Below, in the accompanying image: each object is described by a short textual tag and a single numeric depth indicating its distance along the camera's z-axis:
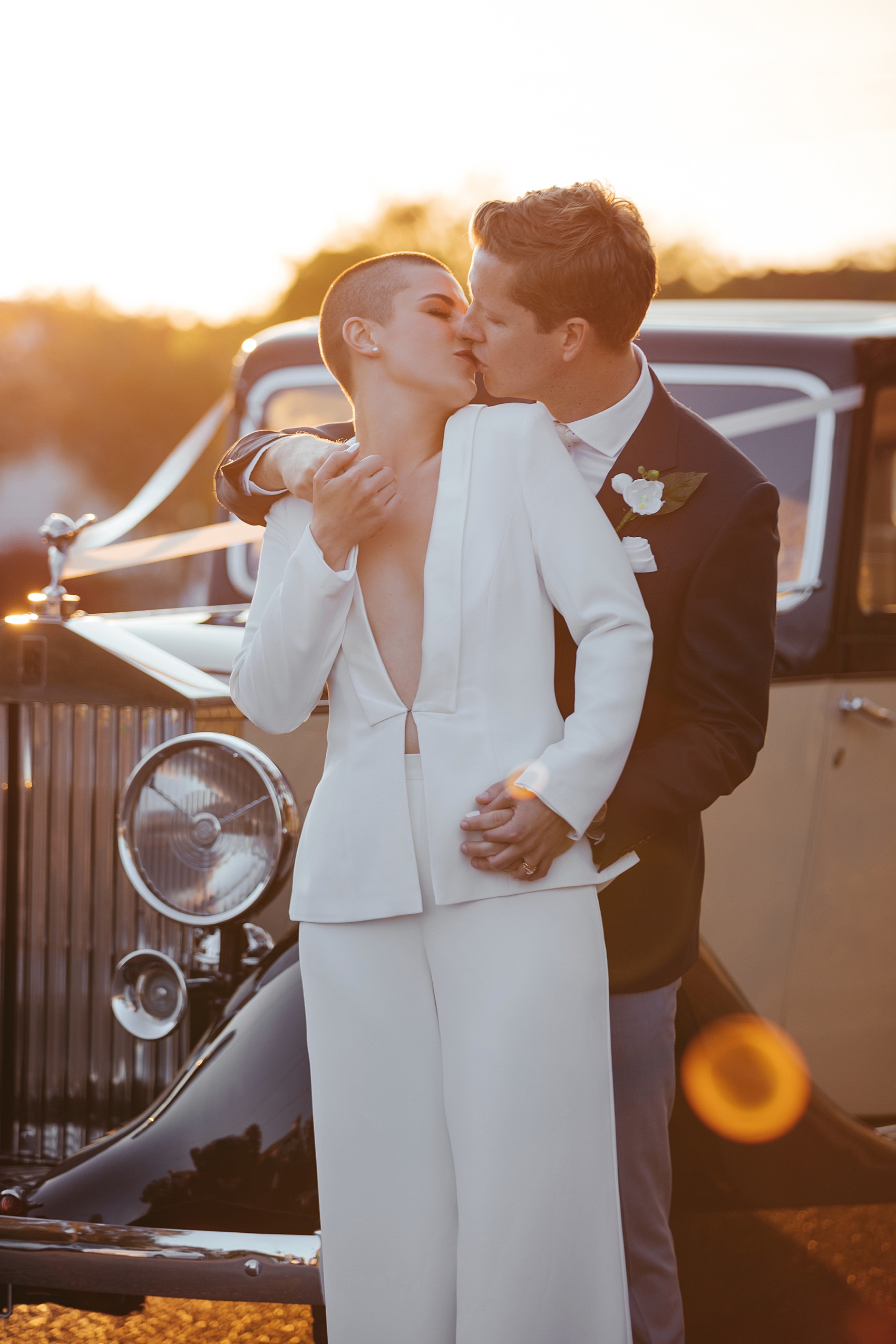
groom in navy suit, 4.27
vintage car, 4.51
